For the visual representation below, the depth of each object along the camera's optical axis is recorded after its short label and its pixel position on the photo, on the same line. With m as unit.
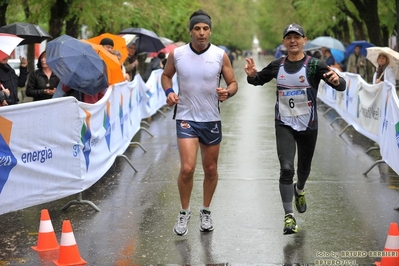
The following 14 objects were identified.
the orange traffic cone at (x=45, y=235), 6.78
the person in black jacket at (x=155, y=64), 23.11
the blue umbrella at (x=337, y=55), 27.12
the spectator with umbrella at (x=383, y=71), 13.11
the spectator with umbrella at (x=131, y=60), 18.47
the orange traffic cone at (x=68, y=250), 6.28
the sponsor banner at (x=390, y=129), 9.52
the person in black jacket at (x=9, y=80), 10.93
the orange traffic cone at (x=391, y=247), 5.90
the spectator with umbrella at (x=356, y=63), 23.50
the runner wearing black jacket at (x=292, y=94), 7.08
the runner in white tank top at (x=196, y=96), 7.04
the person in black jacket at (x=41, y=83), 11.67
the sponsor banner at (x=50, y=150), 7.38
